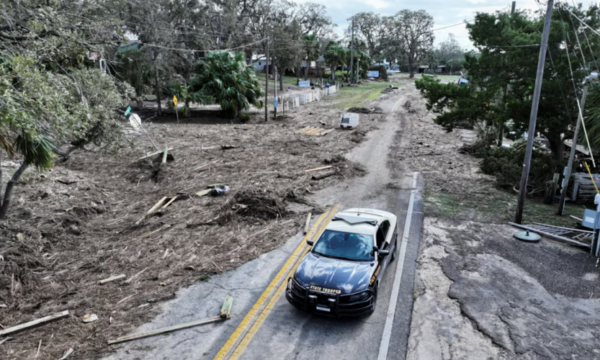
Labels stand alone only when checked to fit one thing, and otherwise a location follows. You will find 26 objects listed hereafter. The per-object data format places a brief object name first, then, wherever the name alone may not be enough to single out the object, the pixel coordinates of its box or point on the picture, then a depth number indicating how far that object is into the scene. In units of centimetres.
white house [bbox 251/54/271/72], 8894
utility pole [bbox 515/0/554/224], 1234
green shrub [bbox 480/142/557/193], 1694
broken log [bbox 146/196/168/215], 1472
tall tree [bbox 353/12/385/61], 10662
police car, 801
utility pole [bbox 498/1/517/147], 1655
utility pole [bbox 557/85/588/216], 1336
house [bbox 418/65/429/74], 12158
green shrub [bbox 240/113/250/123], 3591
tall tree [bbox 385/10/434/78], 10550
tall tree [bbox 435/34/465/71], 13362
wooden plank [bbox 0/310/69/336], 775
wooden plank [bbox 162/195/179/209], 1529
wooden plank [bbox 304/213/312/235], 1278
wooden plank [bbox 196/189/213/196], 1617
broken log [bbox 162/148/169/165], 2096
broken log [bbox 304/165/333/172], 1986
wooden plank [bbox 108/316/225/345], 753
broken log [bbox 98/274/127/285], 982
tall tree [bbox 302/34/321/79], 6844
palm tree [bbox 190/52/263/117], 3497
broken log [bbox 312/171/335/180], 1872
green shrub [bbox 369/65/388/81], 9673
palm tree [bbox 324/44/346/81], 7675
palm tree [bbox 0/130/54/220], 959
